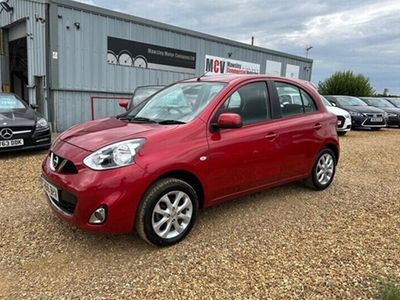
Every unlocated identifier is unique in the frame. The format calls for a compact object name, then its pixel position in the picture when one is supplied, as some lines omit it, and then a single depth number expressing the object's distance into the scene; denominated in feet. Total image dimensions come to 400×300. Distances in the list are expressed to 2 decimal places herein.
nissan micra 9.66
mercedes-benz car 21.62
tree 96.07
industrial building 35.86
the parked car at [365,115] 46.14
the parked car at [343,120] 39.06
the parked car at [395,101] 63.05
